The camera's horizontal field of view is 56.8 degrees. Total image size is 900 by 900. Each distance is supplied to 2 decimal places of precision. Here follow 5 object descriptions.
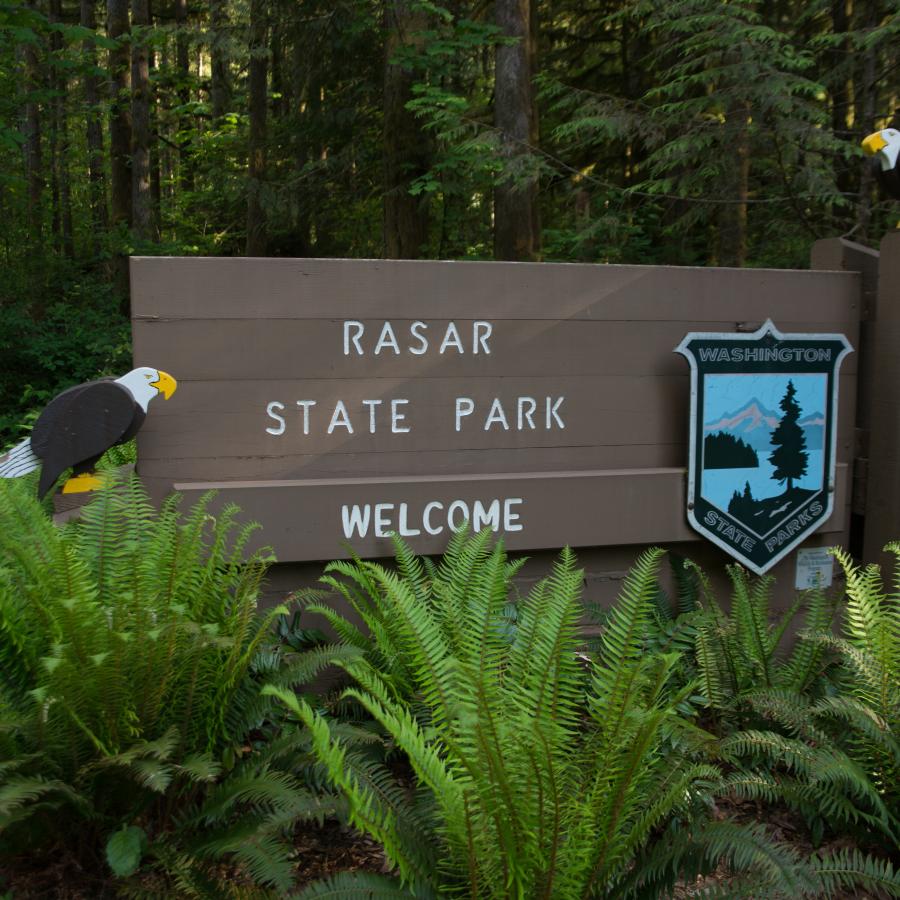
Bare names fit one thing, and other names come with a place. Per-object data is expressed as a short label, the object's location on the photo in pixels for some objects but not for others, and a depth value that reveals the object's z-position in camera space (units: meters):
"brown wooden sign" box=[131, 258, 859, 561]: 2.81
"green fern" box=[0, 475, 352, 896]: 1.87
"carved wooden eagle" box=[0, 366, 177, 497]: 2.59
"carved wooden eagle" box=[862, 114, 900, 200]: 3.33
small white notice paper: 3.49
